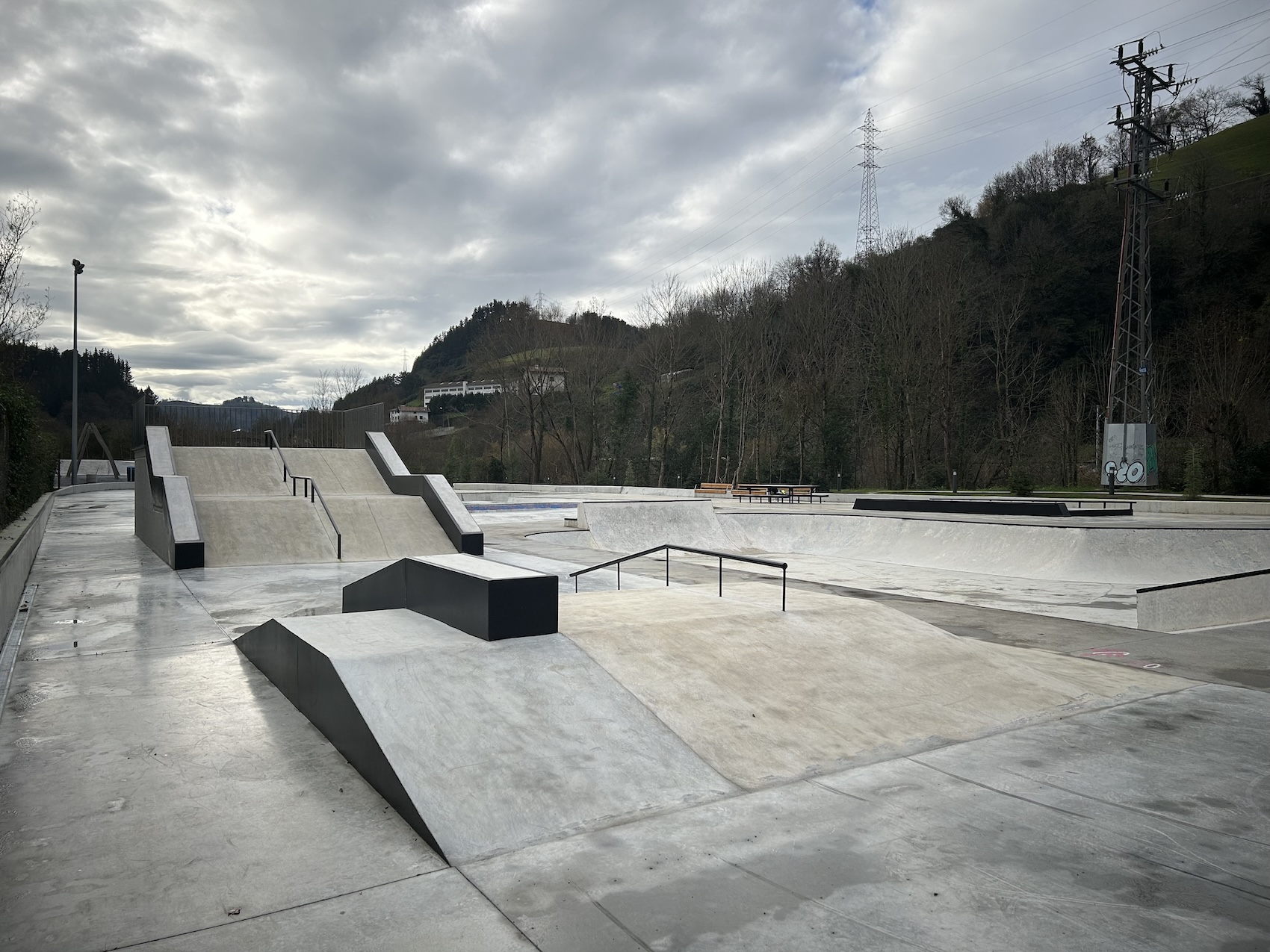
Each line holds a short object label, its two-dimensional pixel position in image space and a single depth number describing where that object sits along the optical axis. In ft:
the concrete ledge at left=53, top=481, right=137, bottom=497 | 118.01
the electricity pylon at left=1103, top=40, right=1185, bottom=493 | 86.99
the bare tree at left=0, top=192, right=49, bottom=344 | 52.26
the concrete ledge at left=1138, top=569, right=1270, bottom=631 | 33.04
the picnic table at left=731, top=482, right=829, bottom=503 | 96.22
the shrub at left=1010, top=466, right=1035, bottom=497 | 89.04
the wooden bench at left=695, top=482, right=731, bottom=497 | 114.21
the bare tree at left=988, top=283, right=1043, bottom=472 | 129.70
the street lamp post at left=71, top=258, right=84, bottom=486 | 102.42
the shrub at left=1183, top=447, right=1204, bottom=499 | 83.97
